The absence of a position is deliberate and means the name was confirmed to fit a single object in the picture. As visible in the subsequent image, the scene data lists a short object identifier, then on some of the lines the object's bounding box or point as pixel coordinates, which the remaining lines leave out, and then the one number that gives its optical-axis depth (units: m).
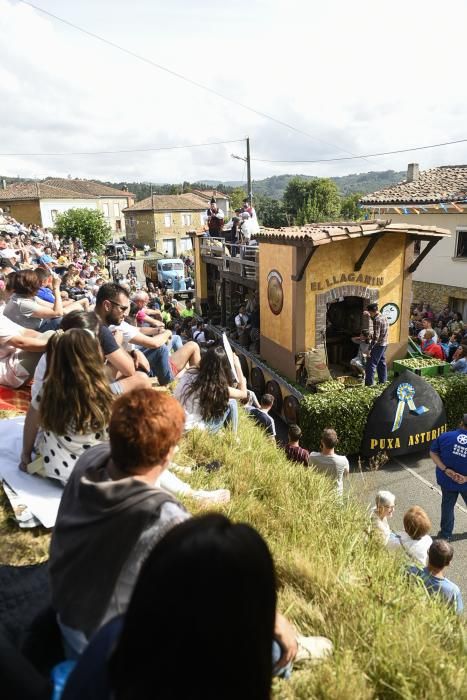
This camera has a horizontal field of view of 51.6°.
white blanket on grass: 3.12
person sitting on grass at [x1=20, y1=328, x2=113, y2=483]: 2.76
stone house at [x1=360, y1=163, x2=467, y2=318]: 17.80
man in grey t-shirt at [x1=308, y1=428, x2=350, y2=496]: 6.09
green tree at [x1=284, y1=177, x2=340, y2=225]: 55.41
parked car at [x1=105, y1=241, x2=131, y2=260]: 45.93
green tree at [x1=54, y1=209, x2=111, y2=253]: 39.06
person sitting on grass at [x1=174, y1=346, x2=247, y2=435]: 4.61
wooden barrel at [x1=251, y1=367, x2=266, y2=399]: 12.11
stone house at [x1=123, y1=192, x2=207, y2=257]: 54.12
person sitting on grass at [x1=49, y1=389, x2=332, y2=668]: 1.75
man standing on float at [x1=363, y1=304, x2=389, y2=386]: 9.45
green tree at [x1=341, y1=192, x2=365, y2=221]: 60.56
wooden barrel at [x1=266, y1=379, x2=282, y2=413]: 10.96
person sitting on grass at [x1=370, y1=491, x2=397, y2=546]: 4.45
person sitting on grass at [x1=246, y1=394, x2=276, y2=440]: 6.82
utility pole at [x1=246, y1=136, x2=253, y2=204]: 22.02
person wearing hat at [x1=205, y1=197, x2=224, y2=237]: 16.98
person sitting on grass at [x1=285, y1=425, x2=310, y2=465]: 6.21
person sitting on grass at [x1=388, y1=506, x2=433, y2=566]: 4.44
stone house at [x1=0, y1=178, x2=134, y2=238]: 46.81
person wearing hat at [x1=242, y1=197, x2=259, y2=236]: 14.89
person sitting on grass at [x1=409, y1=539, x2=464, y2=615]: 3.78
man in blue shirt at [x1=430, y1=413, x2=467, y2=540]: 6.40
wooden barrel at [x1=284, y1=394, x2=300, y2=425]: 9.84
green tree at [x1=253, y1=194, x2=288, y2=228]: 62.12
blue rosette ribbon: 9.10
